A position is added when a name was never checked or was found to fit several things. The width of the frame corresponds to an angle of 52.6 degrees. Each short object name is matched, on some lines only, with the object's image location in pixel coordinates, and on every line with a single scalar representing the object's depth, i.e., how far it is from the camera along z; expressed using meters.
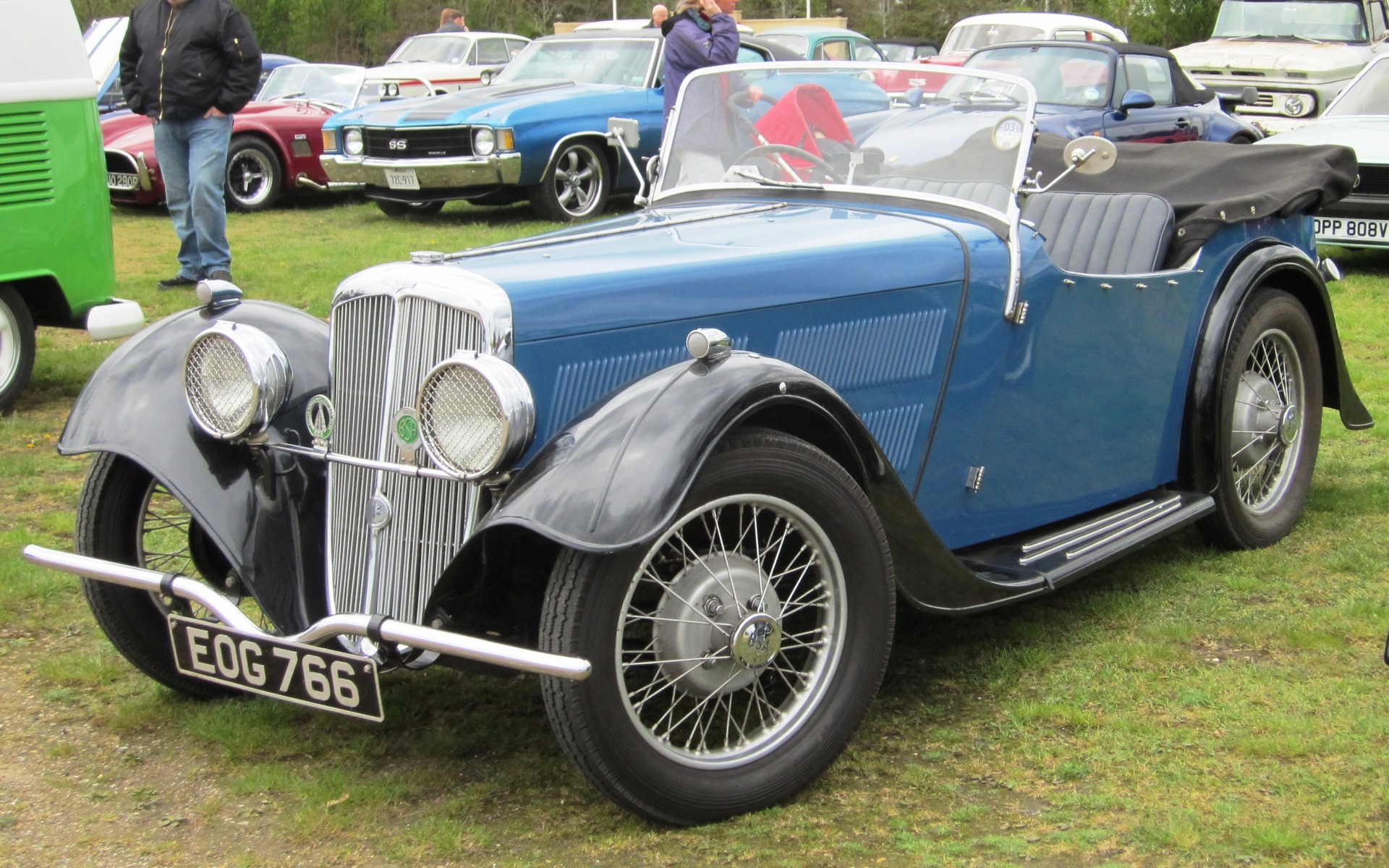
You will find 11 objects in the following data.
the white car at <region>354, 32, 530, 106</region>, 16.33
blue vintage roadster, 2.85
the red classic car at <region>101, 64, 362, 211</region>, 12.88
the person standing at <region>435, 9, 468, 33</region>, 19.70
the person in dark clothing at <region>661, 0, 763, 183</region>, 9.15
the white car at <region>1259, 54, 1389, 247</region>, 9.30
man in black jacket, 8.31
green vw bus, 6.17
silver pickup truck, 15.30
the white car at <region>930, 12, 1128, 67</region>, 18.50
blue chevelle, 11.70
